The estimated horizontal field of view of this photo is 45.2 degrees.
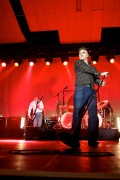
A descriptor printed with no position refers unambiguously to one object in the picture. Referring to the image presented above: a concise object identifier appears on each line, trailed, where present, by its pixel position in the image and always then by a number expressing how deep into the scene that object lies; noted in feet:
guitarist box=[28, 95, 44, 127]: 17.86
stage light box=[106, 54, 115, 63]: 19.13
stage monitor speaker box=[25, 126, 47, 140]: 12.02
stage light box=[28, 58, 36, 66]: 20.07
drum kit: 15.44
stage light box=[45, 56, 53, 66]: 19.91
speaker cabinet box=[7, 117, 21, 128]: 17.43
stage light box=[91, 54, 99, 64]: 19.36
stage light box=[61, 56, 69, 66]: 19.80
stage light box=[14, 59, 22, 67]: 20.15
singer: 6.89
